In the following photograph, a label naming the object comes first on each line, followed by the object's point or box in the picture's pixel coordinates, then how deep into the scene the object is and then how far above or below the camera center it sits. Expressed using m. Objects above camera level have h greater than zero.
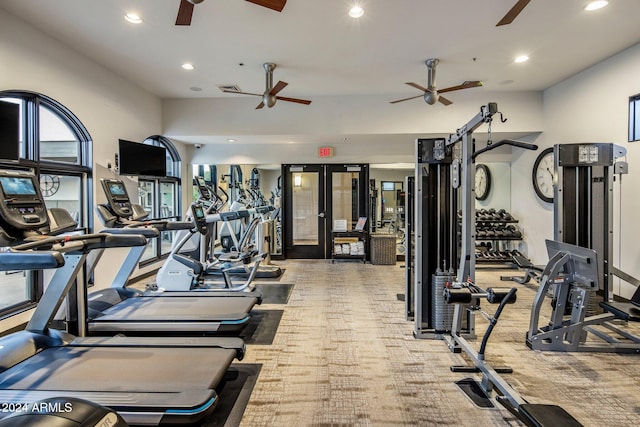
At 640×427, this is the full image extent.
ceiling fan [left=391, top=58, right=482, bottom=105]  4.75 +1.76
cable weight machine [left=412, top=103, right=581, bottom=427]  2.97 -0.23
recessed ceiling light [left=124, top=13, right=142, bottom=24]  3.54 +2.01
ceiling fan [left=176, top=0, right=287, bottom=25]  2.63 +1.66
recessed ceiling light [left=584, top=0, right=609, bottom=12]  3.36 +2.03
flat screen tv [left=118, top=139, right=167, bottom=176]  5.21 +0.88
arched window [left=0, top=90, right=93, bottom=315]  3.80 +0.68
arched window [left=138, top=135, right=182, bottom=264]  6.43 +0.37
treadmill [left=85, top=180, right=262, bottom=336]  3.40 -1.03
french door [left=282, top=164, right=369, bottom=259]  7.89 +0.22
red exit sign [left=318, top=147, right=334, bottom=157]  7.64 +1.34
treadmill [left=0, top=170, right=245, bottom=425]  2.01 -1.09
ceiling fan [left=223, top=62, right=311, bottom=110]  4.84 +1.76
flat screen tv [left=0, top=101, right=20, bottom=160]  3.41 +0.83
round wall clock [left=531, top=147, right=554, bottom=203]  6.05 +0.66
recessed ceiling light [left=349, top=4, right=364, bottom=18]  3.40 +2.01
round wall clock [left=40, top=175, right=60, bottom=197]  4.31 +0.37
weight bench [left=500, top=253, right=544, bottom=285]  5.39 -0.91
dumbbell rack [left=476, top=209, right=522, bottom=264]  6.76 -0.41
